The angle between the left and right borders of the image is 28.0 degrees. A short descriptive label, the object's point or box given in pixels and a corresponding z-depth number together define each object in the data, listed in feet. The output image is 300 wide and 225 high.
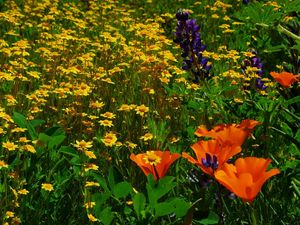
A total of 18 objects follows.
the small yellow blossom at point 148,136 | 8.86
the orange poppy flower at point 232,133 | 5.67
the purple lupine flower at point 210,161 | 5.25
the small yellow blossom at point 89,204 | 6.52
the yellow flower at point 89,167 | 7.55
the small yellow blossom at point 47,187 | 7.30
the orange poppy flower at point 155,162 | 5.96
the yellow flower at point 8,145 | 7.98
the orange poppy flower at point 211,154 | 5.26
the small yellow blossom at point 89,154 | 7.70
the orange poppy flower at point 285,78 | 6.93
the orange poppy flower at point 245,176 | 4.63
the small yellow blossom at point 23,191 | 7.24
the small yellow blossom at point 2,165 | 7.32
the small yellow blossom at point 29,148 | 7.76
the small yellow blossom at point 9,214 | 6.84
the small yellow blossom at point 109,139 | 8.29
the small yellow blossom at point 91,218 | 6.42
